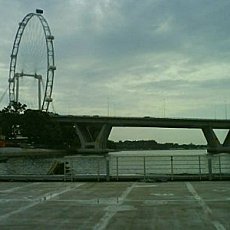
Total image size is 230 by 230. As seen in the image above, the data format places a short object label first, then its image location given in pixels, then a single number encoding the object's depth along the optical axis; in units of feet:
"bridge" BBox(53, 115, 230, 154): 393.29
